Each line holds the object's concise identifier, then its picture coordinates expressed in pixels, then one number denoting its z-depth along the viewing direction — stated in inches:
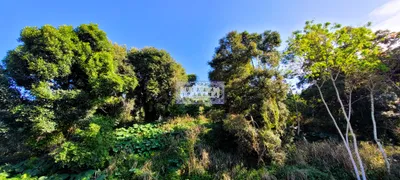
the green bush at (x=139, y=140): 210.3
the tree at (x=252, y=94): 196.7
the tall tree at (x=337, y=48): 170.1
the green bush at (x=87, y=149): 162.9
